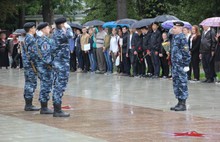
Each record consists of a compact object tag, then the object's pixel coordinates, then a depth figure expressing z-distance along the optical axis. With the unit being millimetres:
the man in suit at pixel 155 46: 21688
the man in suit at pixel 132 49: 22797
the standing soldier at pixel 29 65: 13062
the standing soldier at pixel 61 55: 12148
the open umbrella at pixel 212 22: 20520
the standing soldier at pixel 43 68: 12719
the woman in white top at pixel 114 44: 23812
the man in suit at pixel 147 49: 22203
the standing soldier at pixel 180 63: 13234
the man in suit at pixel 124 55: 23422
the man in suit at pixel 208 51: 19844
